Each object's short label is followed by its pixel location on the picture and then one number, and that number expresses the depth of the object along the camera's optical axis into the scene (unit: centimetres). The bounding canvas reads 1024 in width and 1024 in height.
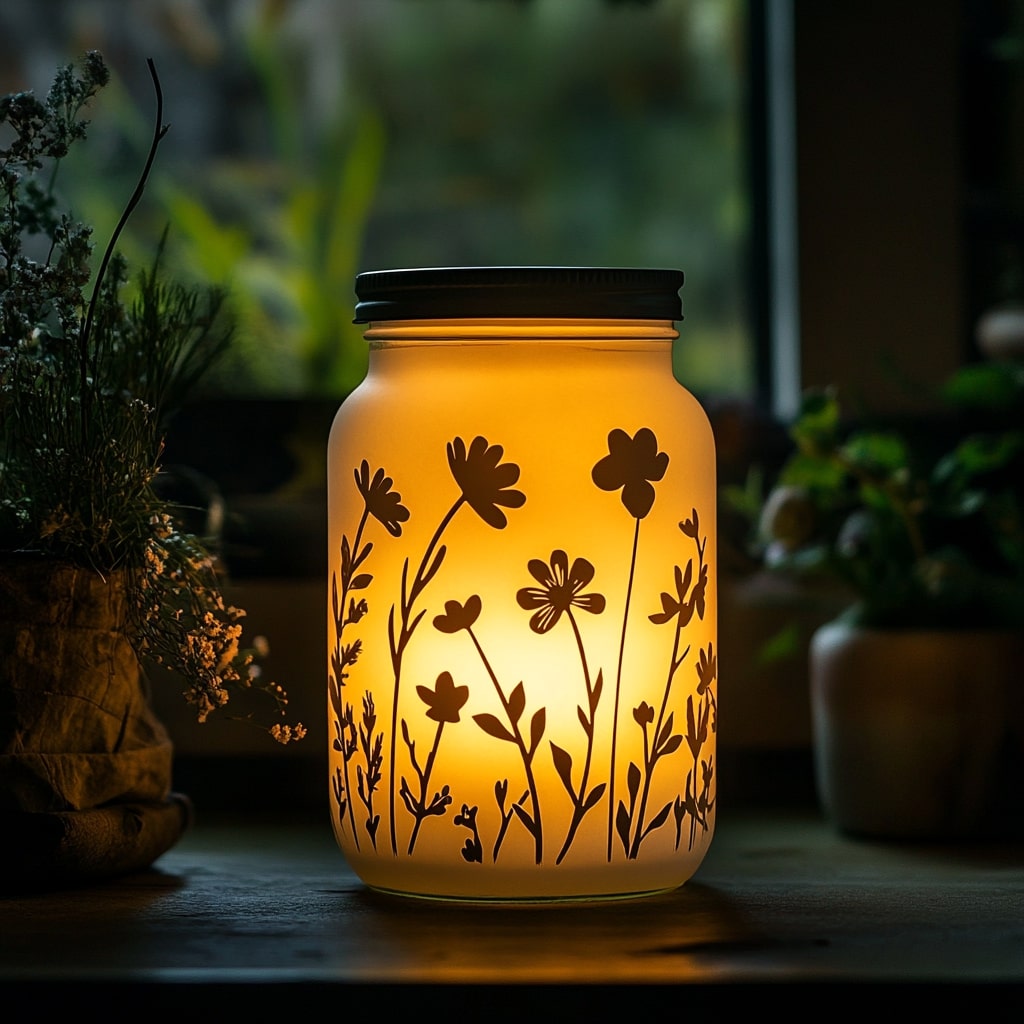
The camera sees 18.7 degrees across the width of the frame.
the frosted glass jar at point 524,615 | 74
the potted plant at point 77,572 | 75
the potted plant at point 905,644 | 87
